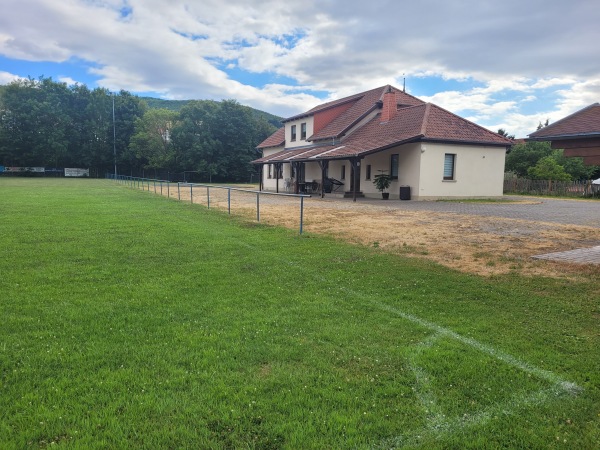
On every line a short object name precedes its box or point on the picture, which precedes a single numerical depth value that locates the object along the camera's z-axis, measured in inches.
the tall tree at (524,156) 1542.8
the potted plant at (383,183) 968.9
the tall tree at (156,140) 2417.6
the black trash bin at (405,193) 932.6
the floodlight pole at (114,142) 2613.2
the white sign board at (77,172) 2640.3
